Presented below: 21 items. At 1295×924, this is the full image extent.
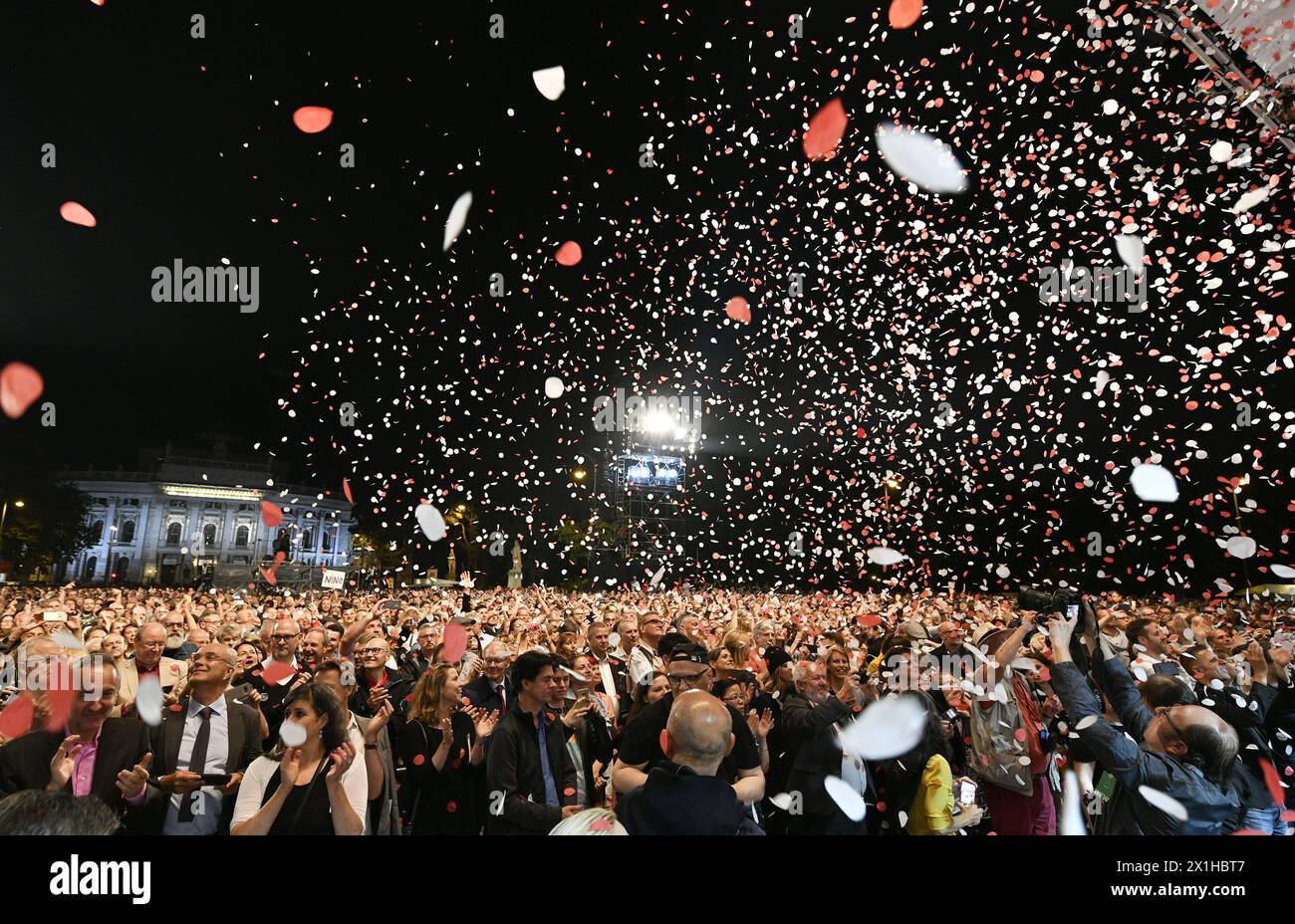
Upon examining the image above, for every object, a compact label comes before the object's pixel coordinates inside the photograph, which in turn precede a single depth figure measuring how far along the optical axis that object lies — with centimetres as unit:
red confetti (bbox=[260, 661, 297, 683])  595
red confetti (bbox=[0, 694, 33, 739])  392
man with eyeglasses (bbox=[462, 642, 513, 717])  495
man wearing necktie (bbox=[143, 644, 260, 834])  367
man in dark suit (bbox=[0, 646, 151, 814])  359
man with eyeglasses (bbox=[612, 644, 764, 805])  380
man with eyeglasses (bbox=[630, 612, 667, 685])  644
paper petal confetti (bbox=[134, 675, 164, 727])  428
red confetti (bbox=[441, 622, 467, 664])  741
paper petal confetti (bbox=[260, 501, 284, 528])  1200
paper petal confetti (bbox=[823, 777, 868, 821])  404
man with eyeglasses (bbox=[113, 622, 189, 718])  527
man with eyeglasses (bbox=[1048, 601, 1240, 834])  347
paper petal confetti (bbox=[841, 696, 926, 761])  444
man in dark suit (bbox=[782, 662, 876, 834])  403
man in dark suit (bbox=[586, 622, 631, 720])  634
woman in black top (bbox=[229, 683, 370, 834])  315
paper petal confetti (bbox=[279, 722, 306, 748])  319
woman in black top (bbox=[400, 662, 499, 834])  415
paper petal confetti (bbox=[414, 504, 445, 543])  1580
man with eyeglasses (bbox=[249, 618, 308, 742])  564
